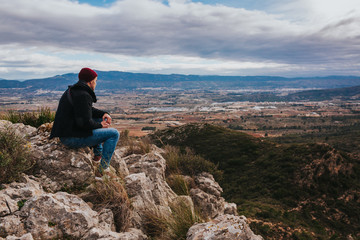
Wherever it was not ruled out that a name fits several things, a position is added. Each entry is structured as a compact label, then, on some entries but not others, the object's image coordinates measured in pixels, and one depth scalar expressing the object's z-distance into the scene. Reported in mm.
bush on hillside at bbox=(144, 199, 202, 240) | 4965
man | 5387
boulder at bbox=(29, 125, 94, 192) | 5969
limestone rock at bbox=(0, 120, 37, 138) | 7577
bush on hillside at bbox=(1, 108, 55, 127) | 9941
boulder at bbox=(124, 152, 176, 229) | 5773
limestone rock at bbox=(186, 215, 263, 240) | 4258
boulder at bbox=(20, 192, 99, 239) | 4070
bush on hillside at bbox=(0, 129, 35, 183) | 4758
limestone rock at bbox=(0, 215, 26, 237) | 3775
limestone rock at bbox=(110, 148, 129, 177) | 7961
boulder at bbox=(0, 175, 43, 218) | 4090
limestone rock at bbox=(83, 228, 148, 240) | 4238
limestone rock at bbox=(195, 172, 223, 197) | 12560
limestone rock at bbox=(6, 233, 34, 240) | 3584
